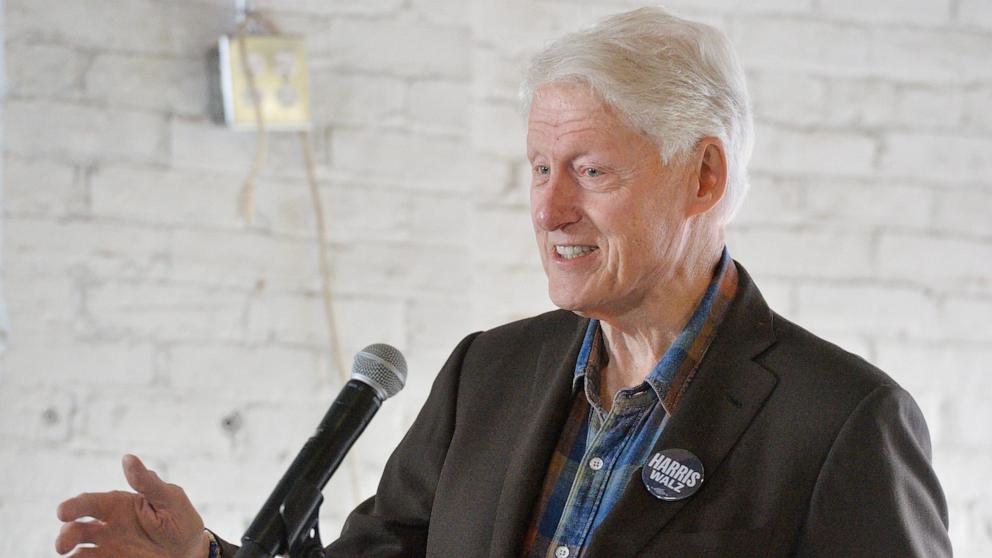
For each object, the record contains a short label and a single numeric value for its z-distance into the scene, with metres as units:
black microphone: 3.74
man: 3.83
